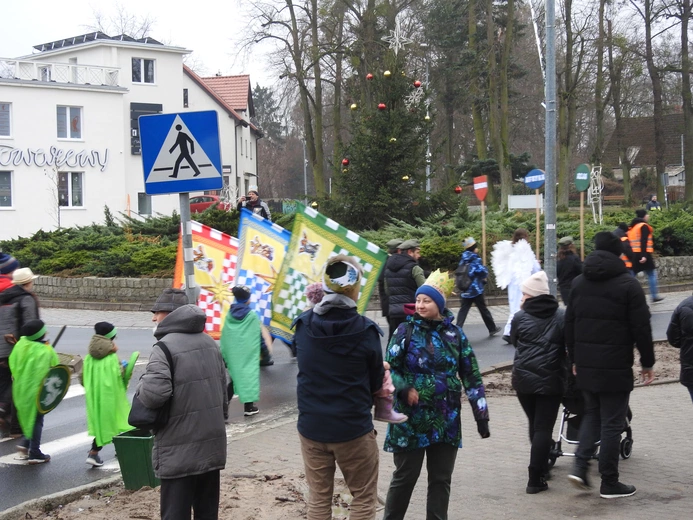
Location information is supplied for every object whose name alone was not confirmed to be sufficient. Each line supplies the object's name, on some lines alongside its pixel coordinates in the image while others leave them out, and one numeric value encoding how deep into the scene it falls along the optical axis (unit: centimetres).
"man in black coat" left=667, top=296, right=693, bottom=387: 657
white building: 4462
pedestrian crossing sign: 668
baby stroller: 705
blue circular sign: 1916
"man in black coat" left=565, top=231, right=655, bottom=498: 626
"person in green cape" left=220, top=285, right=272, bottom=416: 961
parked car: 4159
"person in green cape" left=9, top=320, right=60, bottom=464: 803
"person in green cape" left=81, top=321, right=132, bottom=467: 770
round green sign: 1947
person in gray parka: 479
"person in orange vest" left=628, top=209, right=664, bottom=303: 1700
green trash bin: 652
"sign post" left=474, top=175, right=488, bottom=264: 2009
